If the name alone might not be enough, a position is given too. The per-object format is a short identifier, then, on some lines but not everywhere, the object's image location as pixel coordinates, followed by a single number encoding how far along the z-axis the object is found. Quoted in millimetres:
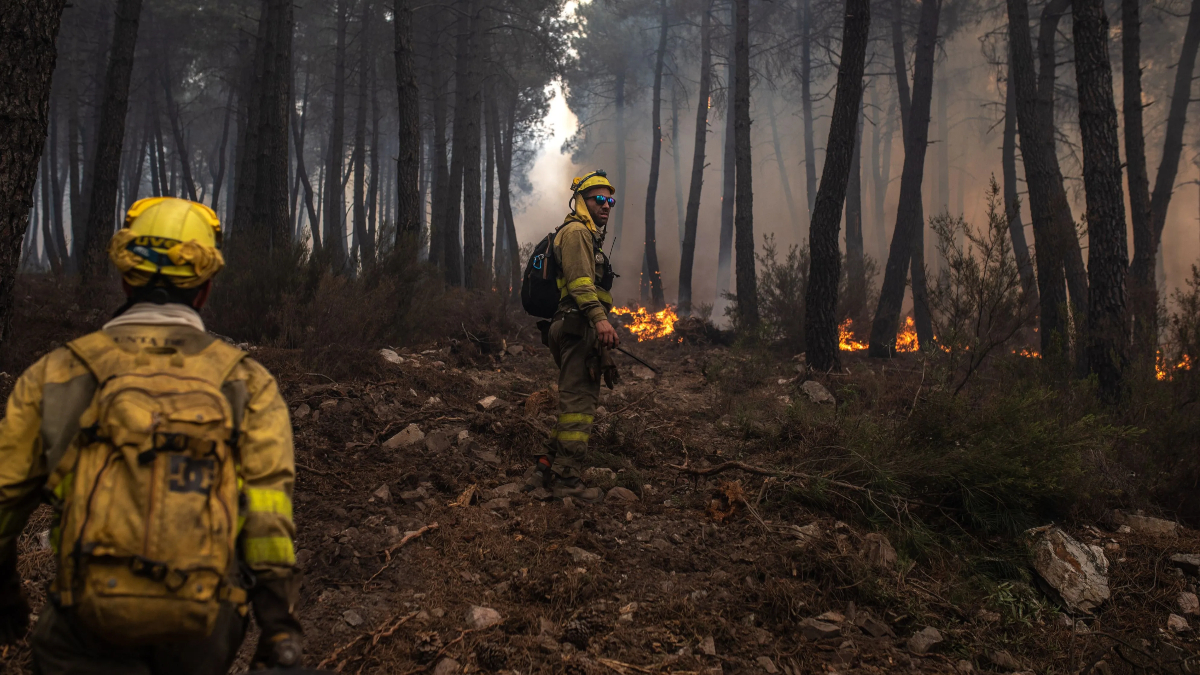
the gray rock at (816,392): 7720
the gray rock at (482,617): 3188
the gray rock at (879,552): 3830
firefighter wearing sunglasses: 4590
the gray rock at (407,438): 5316
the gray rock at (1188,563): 3959
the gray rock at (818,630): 3268
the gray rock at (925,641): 3219
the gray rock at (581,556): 3838
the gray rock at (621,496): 4801
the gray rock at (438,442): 5312
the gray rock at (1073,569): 3762
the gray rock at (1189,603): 3732
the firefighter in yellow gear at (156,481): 1425
